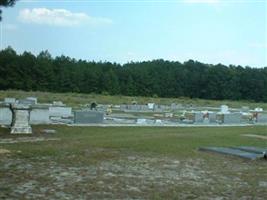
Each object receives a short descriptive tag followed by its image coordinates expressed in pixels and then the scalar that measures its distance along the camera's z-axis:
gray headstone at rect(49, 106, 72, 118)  27.70
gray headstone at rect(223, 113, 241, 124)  28.97
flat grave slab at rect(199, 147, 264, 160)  12.61
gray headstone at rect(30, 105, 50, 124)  22.02
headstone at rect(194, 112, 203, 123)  27.96
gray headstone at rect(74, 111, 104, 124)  23.05
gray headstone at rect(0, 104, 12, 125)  21.28
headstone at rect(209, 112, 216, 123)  29.30
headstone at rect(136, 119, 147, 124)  26.11
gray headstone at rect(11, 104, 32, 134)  17.36
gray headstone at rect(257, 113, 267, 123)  31.58
